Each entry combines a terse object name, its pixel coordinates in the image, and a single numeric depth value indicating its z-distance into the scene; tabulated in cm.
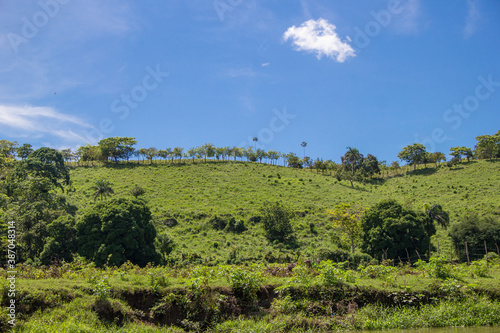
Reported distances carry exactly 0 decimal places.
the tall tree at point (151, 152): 10044
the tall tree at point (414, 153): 9931
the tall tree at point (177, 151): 10094
